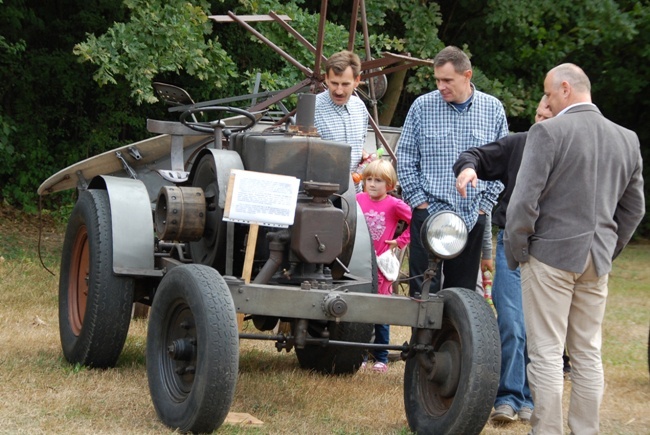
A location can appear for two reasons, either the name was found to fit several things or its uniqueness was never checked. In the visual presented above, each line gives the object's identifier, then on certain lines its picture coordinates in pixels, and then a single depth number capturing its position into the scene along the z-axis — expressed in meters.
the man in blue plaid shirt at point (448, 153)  8.64
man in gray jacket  6.85
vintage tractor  6.69
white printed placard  6.95
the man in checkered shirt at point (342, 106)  9.67
